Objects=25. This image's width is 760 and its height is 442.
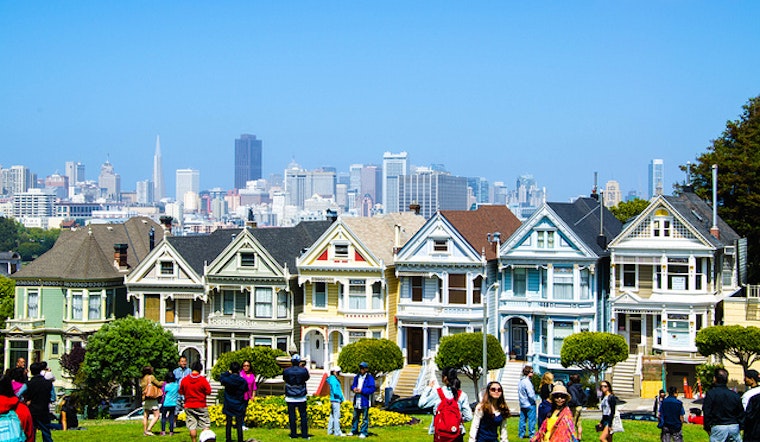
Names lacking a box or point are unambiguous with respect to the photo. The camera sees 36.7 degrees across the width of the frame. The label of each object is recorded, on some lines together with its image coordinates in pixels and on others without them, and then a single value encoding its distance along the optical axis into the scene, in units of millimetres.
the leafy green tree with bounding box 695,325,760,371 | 47062
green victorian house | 61656
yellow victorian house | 55281
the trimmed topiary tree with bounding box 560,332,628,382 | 48625
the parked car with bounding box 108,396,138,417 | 53716
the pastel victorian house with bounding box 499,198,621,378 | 52438
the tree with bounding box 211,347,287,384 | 52312
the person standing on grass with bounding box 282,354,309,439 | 28391
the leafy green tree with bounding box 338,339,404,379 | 50906
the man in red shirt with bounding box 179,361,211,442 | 26938
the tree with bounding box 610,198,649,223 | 73312
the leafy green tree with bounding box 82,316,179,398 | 56156
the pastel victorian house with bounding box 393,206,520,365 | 53906
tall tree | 60531
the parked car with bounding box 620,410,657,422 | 38997
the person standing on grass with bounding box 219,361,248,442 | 26734
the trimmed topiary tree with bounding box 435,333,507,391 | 50188
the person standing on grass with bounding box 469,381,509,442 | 20156
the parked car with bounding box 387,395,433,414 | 43441
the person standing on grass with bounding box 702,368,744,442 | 22953
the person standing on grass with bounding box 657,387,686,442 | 26938
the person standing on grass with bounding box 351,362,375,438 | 29266
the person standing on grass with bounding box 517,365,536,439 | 28531
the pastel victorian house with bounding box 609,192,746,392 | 50750
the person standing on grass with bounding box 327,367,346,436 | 29594
